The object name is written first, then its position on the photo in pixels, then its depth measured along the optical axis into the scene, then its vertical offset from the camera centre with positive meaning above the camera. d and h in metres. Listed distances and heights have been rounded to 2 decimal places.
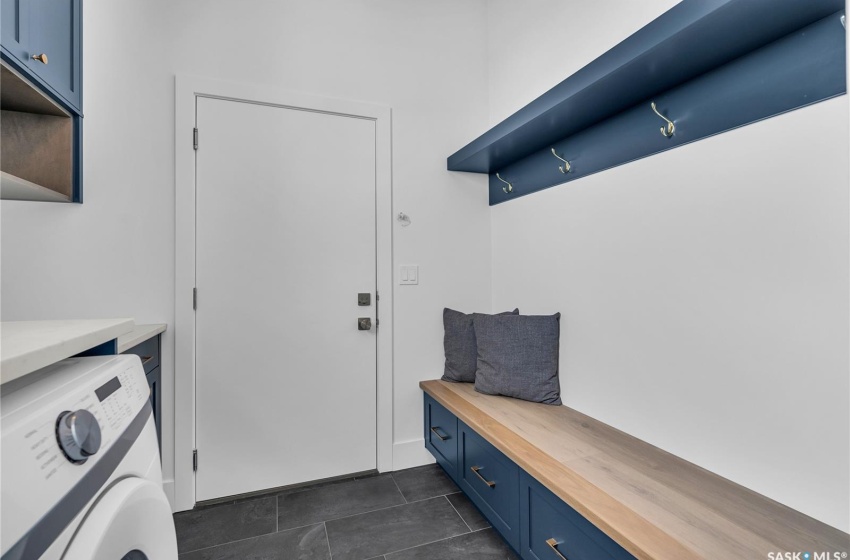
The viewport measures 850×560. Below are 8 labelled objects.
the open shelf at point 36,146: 1.52 +0.54
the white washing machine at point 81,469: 0.42 -0.24
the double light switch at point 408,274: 2.35 +0.03
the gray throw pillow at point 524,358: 1.93 -0.38
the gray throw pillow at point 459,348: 2.26 -0.39
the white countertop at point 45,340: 0.50 -0.10
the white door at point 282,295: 2.00 -0.08
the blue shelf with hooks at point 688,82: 1.00 +0.65
